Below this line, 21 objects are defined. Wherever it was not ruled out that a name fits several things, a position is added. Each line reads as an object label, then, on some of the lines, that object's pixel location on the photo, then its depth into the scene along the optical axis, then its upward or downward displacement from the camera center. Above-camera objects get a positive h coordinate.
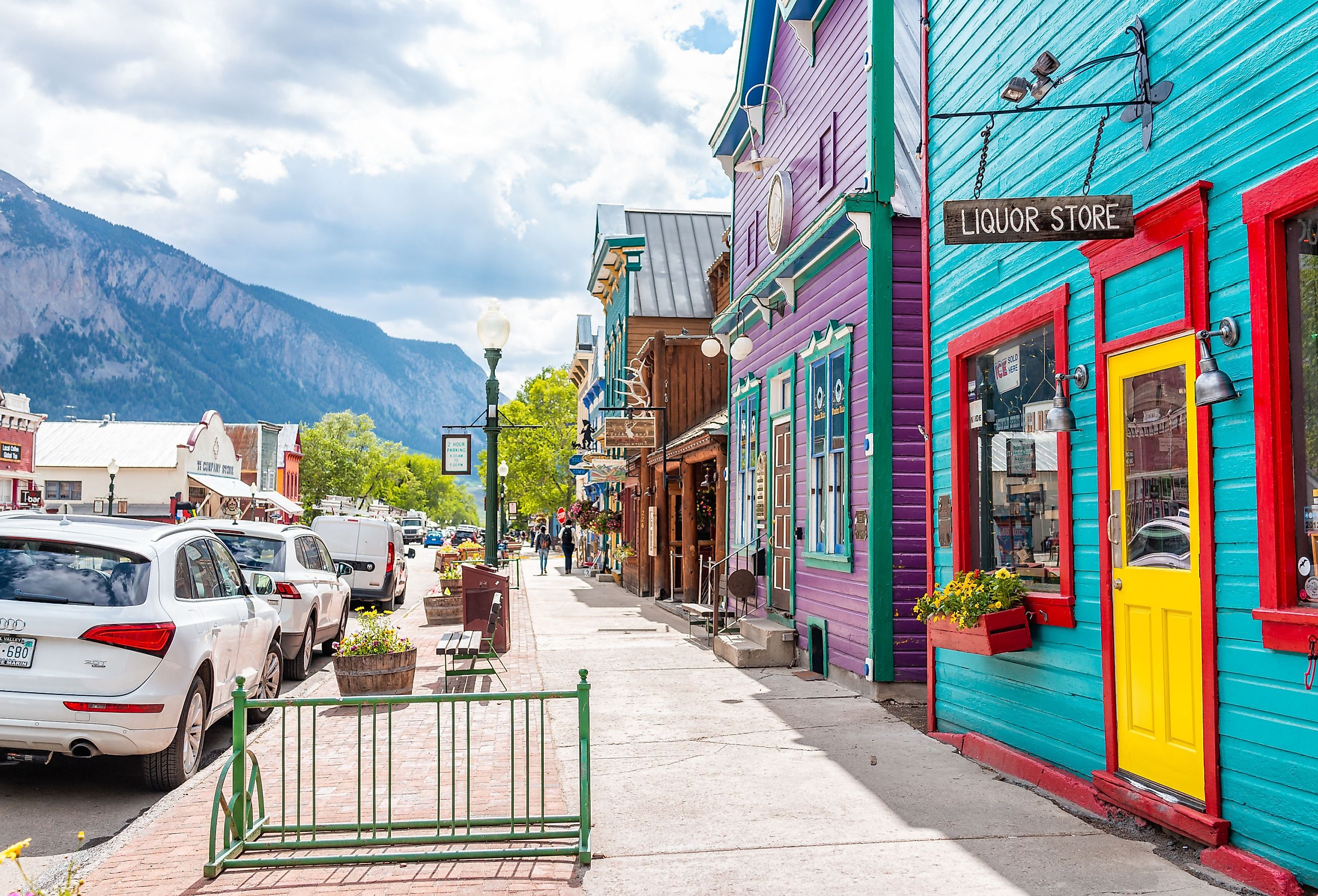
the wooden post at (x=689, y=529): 21.78 -0.38
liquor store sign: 5.82 +1.57
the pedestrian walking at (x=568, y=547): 38.47 -1.28
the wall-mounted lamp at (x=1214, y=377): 4.93 +0.60
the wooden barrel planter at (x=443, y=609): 18.23 -1.66
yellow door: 5.50 -0.32
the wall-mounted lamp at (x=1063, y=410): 6.51 +0.59
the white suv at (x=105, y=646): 6.36 -0.81
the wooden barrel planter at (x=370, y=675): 10.00 -1.51
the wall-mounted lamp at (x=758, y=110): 15.20 +5.65
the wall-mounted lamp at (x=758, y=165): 14.52 +4.70
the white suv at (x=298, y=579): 12.03 -0.79
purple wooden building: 10.34 +1.89
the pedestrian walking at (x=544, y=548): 38.31 -1.32
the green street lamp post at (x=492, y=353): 12.16 +1.79
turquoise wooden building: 4.78 +0.45
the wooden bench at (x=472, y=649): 11.20 -1.46
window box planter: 7.05 -0.81
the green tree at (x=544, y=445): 56.44 +3.47
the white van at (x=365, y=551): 19.98 -0.73
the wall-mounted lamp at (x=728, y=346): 15.18 +2.45
